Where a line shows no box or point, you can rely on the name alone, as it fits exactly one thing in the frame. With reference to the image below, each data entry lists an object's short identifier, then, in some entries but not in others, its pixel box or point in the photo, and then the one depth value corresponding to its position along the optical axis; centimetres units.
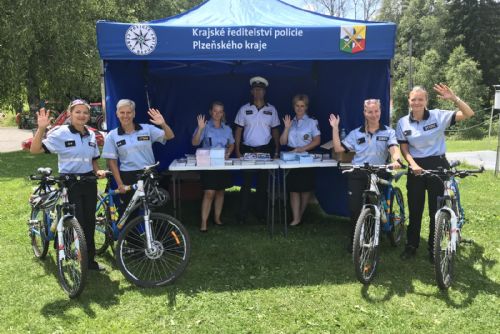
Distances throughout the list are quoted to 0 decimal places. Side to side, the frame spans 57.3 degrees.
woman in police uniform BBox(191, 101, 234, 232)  526
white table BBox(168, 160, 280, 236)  477
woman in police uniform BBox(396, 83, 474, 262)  400
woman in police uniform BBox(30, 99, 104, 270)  374
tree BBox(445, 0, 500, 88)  3600
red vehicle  1383
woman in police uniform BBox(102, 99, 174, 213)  408
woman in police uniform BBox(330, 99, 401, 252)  423
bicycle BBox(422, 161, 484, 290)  356
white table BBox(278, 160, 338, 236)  482
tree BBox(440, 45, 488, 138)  3048
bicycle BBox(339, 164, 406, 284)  368
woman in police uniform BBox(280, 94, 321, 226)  531
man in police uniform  555
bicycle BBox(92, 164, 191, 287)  369
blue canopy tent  422
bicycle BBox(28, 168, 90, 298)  350
